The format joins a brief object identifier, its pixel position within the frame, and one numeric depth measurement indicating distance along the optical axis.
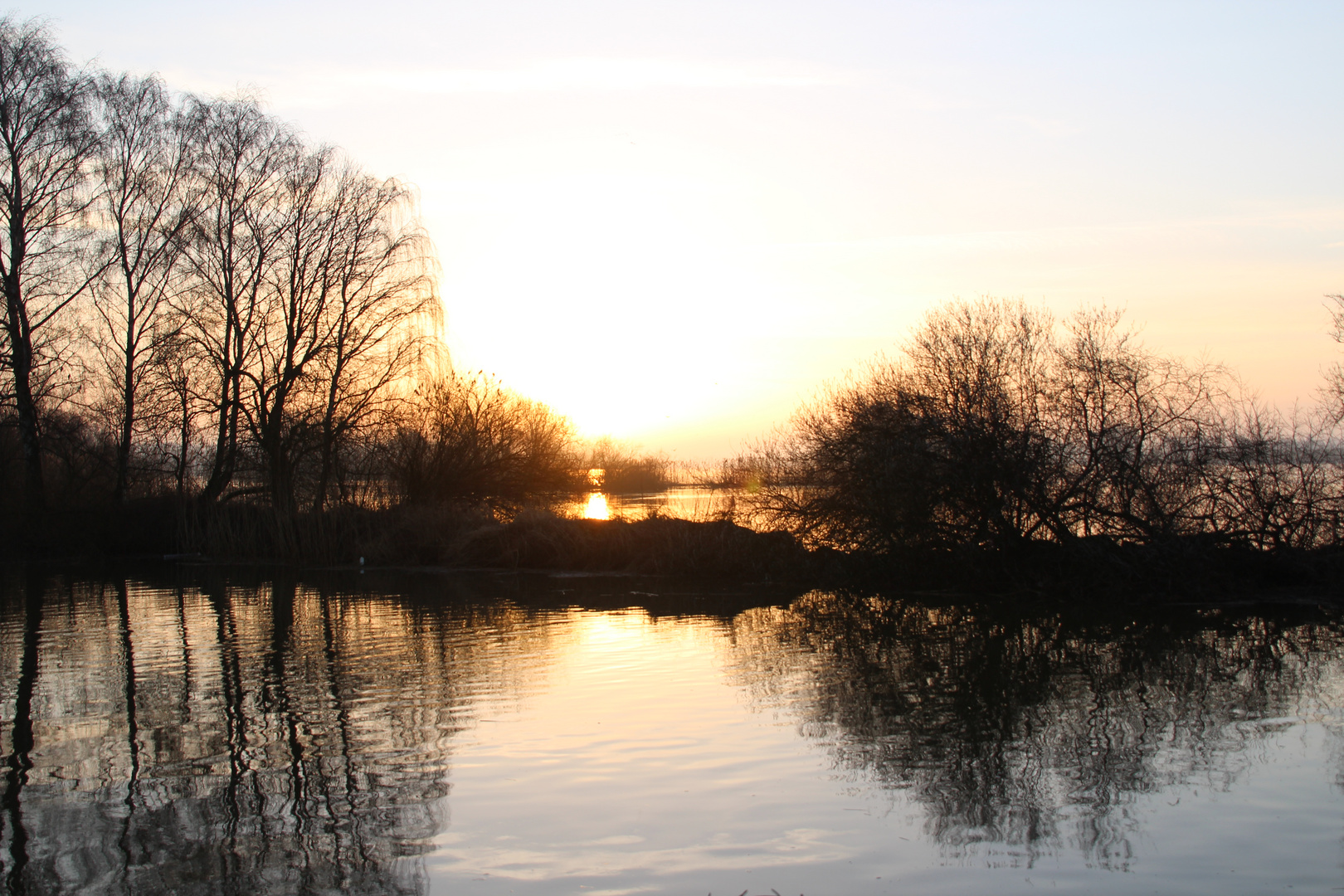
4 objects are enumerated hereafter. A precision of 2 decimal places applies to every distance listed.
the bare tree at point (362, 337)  29.16
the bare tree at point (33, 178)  27.03
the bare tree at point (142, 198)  29.16
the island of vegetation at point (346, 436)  17.67
